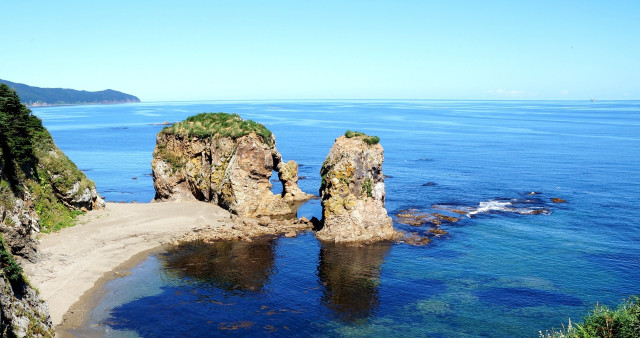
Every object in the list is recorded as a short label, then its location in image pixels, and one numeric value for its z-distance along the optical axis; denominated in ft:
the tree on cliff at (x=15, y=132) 167.74
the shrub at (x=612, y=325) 81.10
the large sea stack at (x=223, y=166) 229.66
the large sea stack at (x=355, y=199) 196.34
